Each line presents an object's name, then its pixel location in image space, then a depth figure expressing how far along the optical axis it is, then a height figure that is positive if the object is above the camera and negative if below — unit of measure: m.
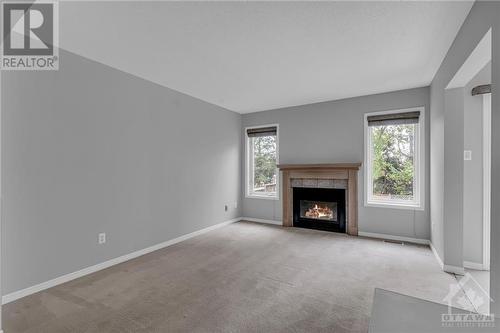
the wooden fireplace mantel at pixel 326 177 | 4.39 -0.22
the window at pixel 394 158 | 3.99 +0.12
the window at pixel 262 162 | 5.42 +0.09
